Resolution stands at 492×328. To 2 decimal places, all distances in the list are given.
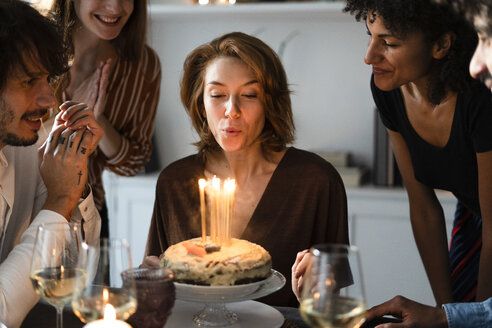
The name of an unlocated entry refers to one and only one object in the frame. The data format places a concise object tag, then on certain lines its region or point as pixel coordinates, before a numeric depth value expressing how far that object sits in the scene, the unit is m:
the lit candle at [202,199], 1.42
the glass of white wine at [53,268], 1.12
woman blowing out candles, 1.93
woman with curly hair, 1.69
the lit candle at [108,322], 0.97
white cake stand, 1.27
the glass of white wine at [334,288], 0.99
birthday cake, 1.29
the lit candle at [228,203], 1.45
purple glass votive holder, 1.08
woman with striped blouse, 2.21
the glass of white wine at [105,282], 1.05
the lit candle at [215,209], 1.45
